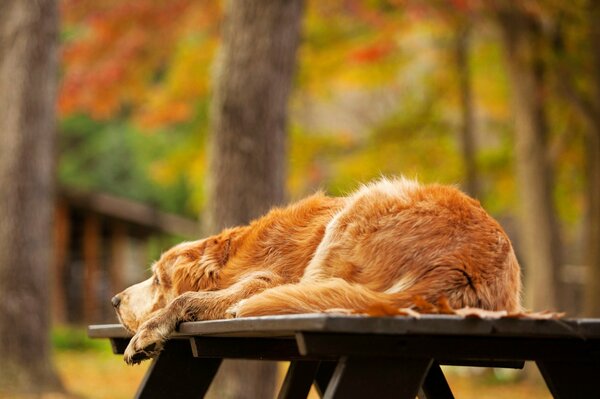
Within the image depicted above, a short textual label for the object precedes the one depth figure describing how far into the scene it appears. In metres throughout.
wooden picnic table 3.26
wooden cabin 27.14
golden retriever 3.85
